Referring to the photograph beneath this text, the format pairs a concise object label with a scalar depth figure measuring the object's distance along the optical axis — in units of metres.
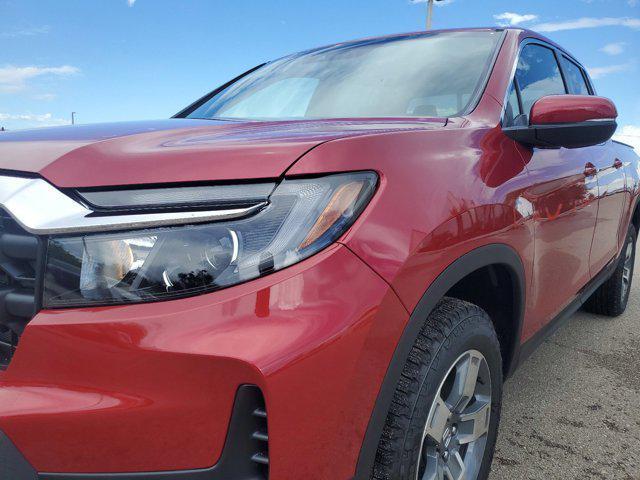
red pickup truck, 1.03
